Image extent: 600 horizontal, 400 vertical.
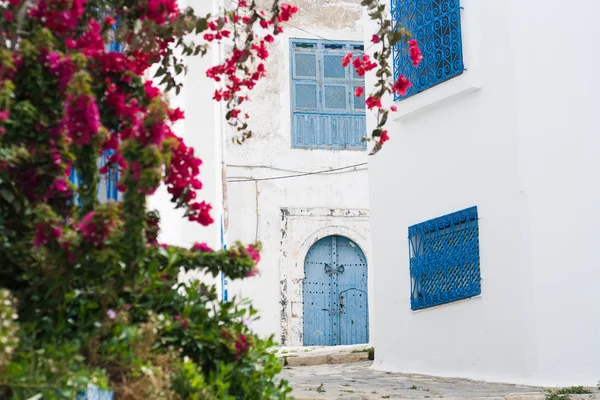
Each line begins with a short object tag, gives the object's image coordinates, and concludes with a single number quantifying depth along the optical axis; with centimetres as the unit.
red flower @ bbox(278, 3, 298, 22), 458
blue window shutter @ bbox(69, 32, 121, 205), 503
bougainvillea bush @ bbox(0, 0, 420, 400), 310
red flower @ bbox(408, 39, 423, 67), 477
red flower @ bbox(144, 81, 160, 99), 362
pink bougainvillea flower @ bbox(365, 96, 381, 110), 466
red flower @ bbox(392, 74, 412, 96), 471
